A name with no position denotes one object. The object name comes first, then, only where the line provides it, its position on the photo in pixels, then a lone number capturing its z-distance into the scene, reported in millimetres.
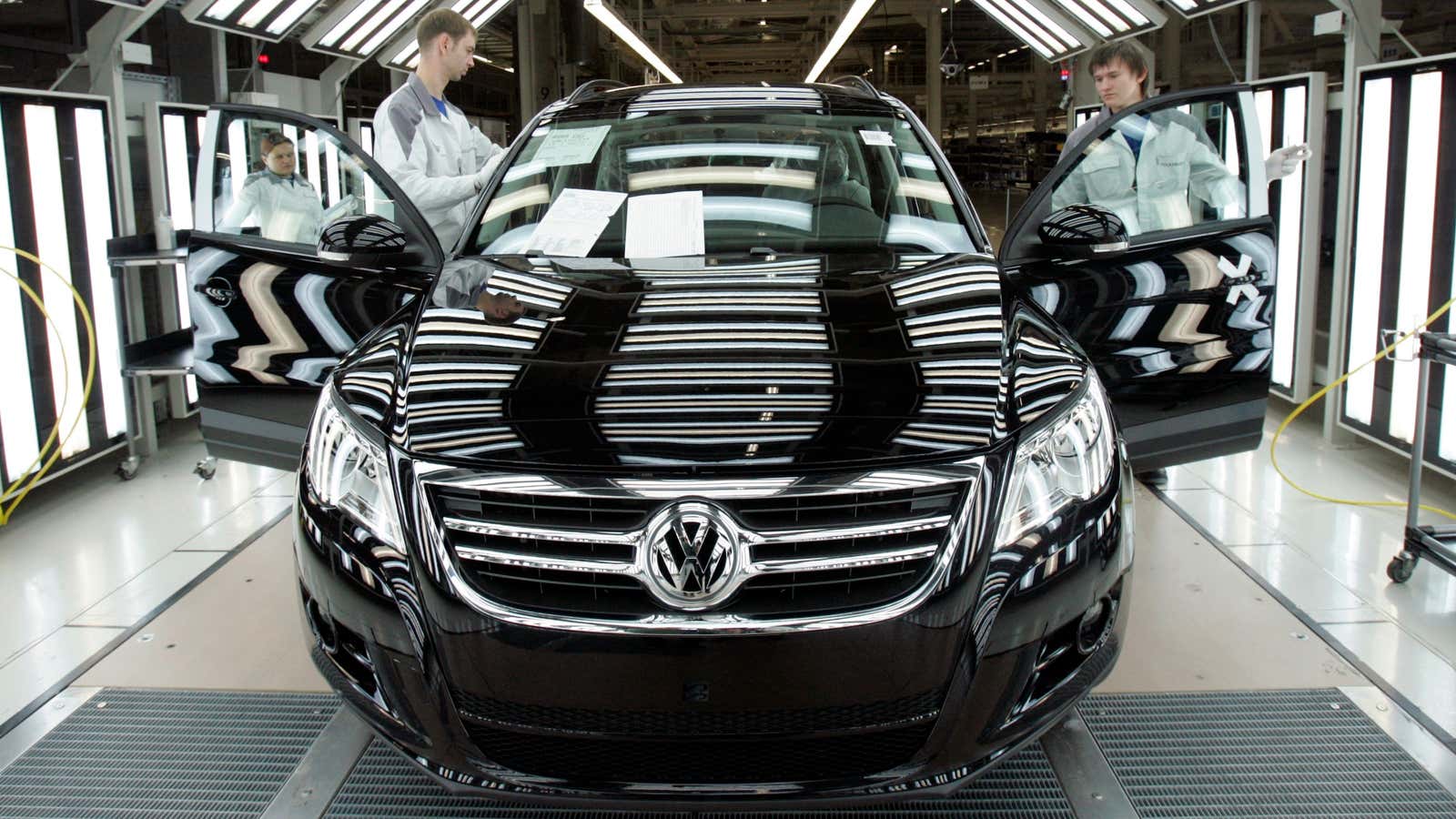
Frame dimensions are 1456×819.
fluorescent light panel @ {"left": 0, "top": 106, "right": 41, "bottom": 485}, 3822
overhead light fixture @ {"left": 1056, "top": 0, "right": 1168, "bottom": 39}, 6270
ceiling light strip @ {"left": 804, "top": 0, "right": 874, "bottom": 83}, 9005
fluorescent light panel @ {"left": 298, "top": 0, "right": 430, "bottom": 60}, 6137
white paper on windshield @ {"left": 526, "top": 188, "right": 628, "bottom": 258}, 2551
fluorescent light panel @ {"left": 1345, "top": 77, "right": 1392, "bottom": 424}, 4387
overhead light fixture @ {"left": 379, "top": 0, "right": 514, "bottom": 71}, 7586
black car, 1565
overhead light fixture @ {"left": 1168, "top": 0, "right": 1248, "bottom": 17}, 5234
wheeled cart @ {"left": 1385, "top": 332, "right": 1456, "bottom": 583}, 3002
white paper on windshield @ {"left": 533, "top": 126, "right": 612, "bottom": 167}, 2809
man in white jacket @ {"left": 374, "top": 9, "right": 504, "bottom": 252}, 3555
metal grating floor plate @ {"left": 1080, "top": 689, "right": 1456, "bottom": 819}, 2107
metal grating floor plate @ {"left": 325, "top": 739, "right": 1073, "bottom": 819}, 2094
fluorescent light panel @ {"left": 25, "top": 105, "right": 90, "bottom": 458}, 3998
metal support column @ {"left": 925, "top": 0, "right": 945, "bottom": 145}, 20391
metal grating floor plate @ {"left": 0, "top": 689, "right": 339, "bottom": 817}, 2164
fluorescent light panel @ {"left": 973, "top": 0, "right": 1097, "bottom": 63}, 7605
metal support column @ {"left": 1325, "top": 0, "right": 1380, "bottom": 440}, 4484
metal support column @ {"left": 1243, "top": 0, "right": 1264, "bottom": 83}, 5605
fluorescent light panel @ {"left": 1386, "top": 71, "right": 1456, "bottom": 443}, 4109
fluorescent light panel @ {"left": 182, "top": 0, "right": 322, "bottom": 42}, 4910
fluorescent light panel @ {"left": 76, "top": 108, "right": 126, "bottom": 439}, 4281
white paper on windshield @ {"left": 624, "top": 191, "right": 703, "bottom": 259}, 2514
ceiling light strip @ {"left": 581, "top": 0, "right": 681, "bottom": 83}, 9352
